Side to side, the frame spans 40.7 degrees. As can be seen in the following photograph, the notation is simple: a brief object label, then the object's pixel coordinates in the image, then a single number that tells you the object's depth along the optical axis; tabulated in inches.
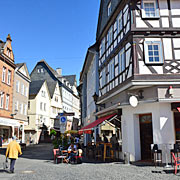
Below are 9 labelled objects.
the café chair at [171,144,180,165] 469.5
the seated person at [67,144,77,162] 567.9
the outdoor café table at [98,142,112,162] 602.5
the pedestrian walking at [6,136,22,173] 421.9
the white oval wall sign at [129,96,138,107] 524.2
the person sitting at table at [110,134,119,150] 623.8
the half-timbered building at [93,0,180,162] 508.4
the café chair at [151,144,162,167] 476.6
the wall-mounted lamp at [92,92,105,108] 879.7
